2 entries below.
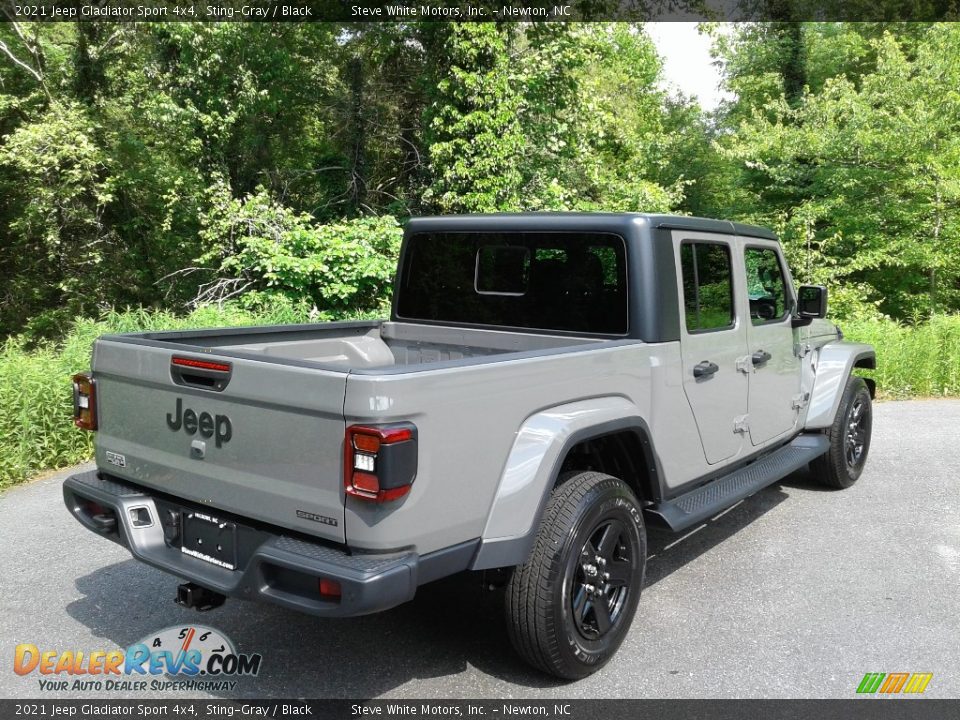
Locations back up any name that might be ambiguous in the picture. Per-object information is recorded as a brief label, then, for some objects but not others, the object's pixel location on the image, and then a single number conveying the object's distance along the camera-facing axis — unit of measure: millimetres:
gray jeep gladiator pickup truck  2758
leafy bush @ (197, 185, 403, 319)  11508
